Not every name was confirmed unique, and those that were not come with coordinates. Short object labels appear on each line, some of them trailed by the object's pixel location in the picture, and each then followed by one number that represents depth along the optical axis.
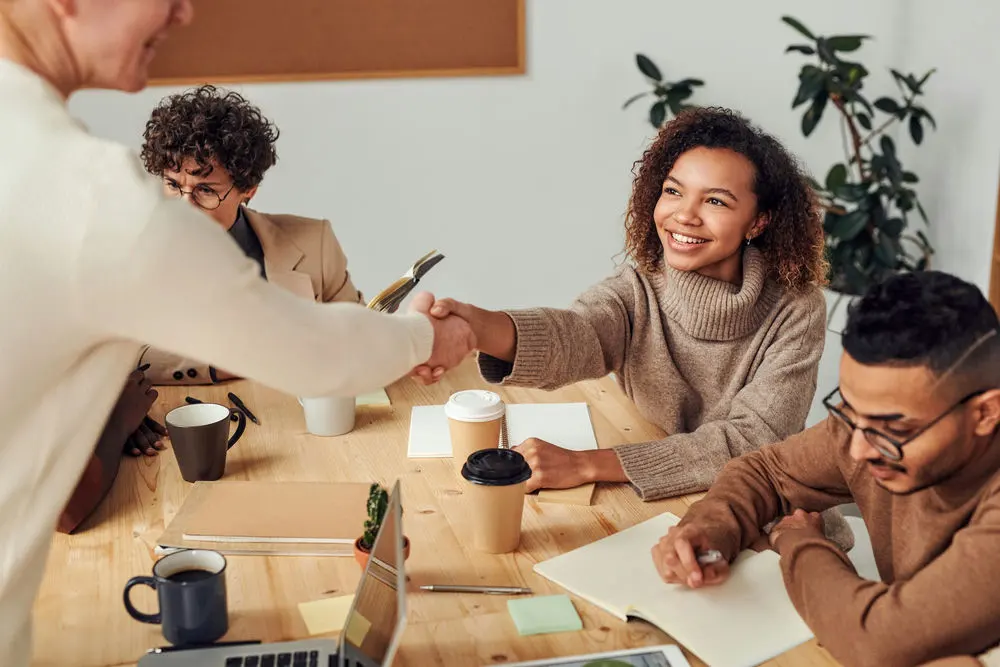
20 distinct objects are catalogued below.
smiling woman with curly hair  1.79
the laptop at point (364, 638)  1.02
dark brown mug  1.56
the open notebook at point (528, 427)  1.73
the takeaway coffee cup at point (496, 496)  1.34
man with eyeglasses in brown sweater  1.12
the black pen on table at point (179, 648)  1.14
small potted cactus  1.28
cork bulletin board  3.57
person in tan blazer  2.27
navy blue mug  1.15
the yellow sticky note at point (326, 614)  1.21
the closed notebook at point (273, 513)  1.40
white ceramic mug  1.75
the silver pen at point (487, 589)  1.28
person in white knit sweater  0.89
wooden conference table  1.18
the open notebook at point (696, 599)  1.17
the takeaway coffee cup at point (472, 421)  1.58
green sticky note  1.20
